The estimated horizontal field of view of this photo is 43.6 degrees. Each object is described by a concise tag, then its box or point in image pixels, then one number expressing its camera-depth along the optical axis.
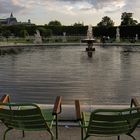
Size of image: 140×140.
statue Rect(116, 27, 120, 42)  26.05
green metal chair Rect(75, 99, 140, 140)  2.09
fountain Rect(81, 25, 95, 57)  16.34
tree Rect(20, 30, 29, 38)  32.11
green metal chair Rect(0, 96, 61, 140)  2.17
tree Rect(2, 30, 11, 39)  33.20
